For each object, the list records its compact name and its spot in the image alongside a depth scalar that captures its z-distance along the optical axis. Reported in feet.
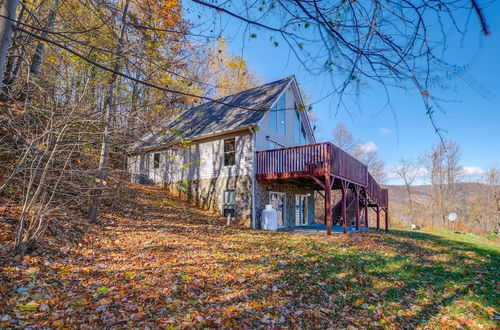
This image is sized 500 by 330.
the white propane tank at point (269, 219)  39.19
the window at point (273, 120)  44.34
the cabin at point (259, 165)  37.60
